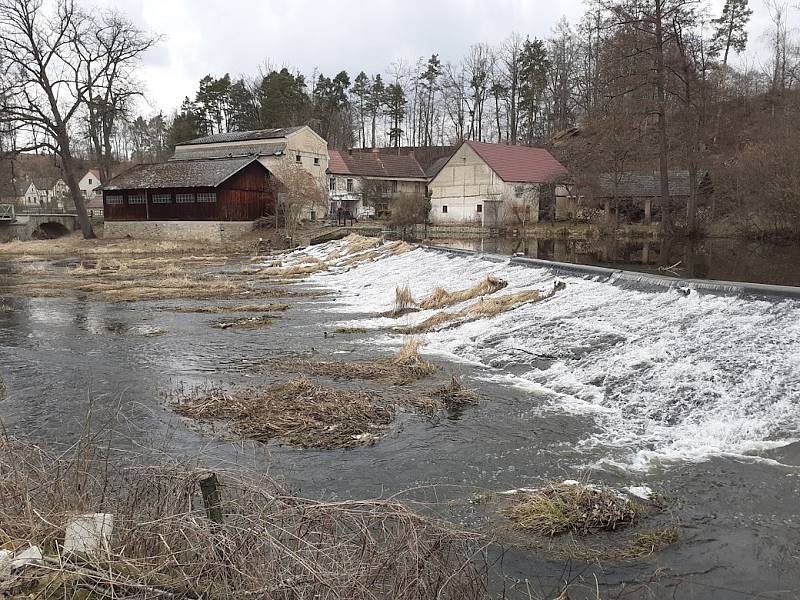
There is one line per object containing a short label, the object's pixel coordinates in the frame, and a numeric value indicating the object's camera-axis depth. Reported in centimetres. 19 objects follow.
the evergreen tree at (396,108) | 7750
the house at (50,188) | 8606
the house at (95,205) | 6418
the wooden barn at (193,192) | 4375
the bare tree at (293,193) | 4322
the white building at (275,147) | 5247
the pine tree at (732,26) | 5306
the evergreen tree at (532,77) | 6506
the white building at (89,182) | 9506
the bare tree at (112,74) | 4362
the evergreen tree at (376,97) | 7819
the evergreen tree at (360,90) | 7888
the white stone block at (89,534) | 323
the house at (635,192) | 4241
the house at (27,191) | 9500
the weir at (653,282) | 1071
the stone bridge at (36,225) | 4594
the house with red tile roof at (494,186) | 4850
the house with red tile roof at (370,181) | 6034
